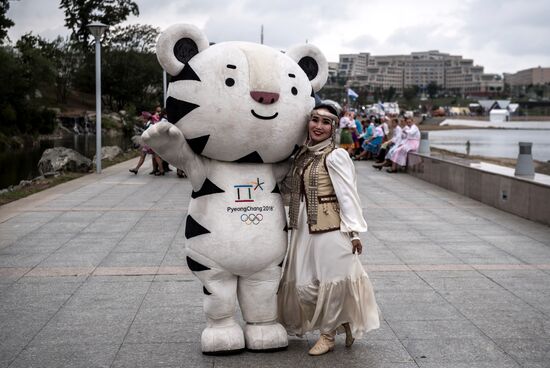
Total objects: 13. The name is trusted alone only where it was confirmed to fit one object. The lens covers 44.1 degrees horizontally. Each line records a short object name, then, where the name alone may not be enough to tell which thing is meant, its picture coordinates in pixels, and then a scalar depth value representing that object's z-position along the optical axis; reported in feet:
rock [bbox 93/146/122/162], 75.70
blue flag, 97.19
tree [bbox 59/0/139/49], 179.93
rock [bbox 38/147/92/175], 59.47
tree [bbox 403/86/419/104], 447.22
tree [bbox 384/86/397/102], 425.61
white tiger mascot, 15.24
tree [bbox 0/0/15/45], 133.76
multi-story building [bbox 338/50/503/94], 631.40
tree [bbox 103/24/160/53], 222.89
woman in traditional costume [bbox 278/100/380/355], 15.21
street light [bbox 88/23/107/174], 58.88
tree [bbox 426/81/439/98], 509.43
